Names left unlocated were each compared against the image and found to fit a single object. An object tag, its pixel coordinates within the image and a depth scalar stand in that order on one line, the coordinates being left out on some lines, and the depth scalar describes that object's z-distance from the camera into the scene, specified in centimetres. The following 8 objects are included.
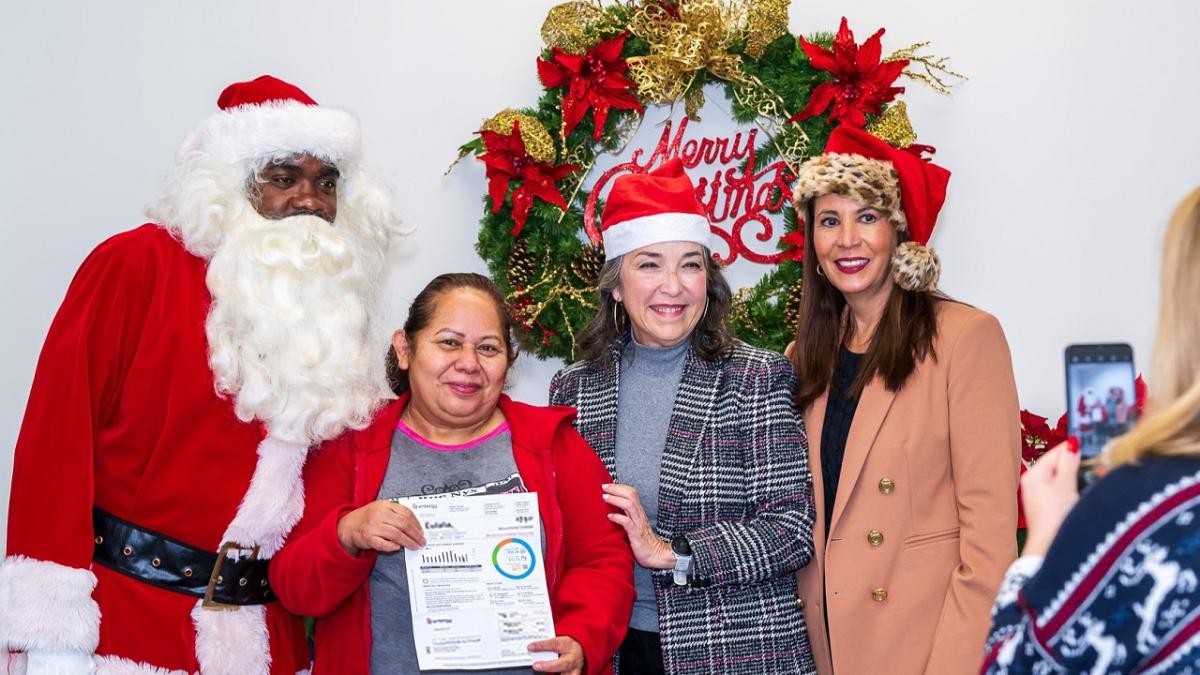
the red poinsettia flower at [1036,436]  400
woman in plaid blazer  271
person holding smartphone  141
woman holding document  252
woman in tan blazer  275
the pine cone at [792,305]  398
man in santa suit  246
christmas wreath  401
